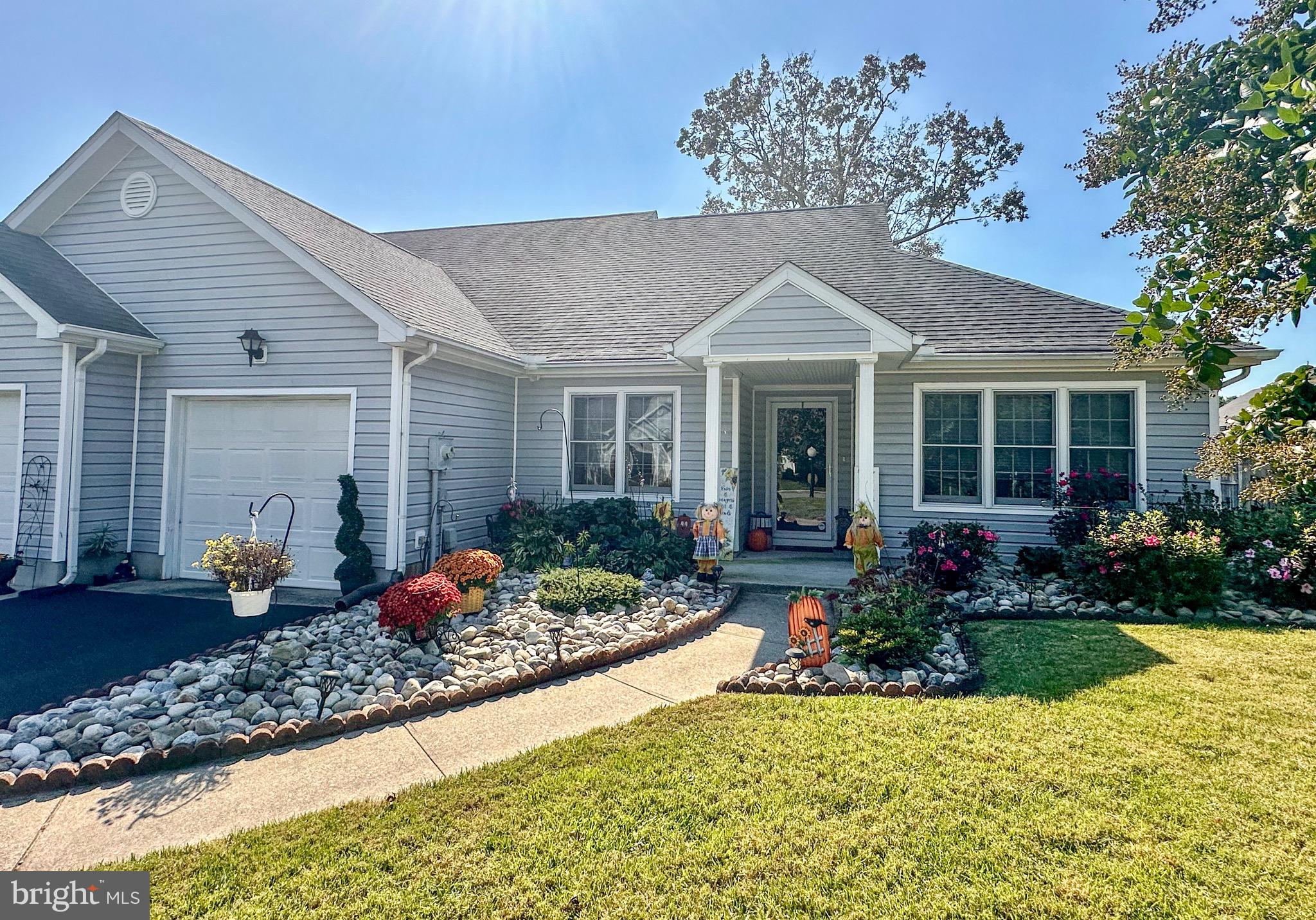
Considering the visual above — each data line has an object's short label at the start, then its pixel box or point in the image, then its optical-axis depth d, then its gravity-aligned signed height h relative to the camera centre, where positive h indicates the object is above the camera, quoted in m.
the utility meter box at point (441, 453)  8.62 +0.26
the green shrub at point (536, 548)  8.80 -1.01
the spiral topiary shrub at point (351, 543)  7.79 -0.86
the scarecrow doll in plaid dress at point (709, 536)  8.08 -0.73
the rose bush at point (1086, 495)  8.73 -0.14
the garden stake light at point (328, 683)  4.35 -1.52
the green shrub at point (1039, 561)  8.65 -1.03
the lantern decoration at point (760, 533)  10.91 -0.92
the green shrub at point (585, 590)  6.80 -1.23
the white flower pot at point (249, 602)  4.98 -1.02
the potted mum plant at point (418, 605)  5.51 -1.13
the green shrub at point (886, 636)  5.14 -1.24
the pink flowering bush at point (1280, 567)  6.87 -0.86
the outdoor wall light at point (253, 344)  8.34 +1.60
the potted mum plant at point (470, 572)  6.70 -1.03
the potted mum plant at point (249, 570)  5.02 -0.79
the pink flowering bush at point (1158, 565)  6.77 -0.83
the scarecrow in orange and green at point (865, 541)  7.95 -0.74
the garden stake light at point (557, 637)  5.26 -1.32
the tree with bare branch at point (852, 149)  21.75 +11.59
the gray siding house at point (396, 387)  8.20 +1.23
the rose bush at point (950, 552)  7.66 -0.85
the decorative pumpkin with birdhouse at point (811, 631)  5.16 -1.21
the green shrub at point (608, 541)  8.59 -0.90
